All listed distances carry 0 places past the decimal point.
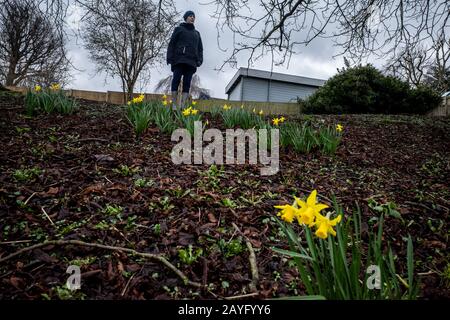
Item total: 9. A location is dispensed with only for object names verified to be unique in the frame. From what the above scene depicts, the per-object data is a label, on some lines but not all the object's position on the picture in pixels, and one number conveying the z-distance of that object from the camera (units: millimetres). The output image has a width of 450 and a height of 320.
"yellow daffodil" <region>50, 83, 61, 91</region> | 4082
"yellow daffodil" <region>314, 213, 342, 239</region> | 751
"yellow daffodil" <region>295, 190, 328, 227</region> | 771
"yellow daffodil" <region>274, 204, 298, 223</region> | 799
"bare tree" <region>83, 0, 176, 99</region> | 12223
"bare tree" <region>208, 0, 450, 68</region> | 2811
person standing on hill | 4895
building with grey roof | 16609
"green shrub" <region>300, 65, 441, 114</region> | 8445
